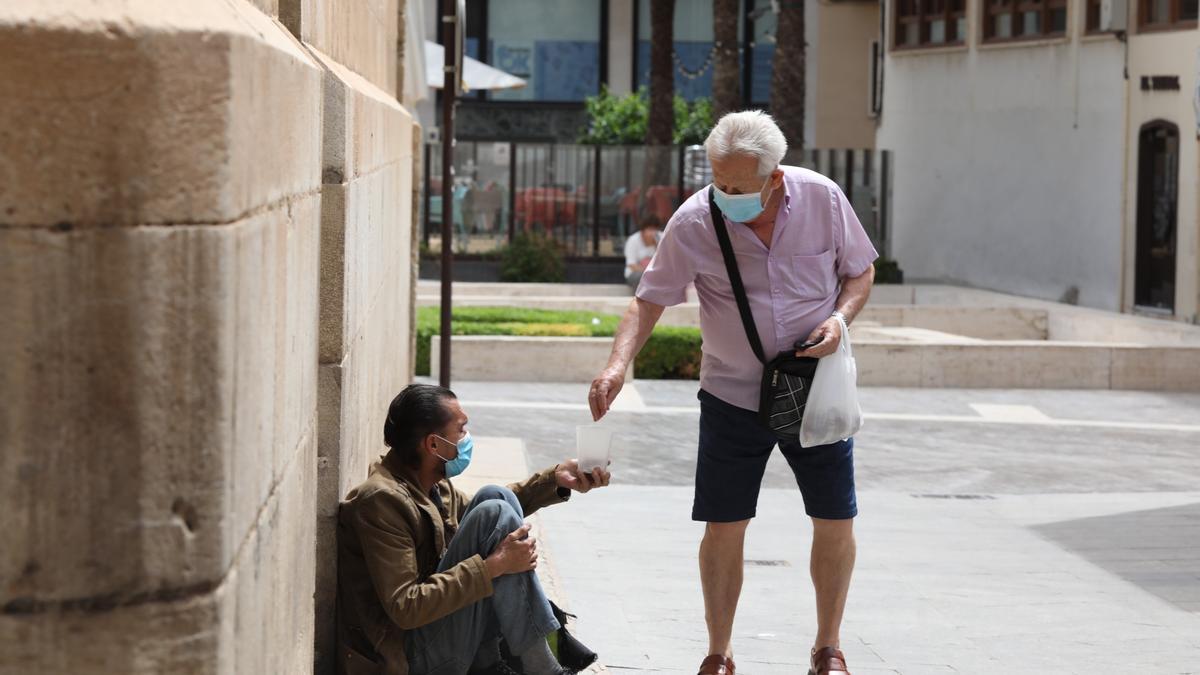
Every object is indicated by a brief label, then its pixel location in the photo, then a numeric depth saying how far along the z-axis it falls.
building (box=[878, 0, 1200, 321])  20.47
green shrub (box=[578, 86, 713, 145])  36.03
